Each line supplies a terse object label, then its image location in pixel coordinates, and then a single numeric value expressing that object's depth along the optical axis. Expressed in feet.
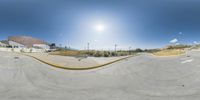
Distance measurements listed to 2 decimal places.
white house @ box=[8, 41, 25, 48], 124.96
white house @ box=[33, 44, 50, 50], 119.65
